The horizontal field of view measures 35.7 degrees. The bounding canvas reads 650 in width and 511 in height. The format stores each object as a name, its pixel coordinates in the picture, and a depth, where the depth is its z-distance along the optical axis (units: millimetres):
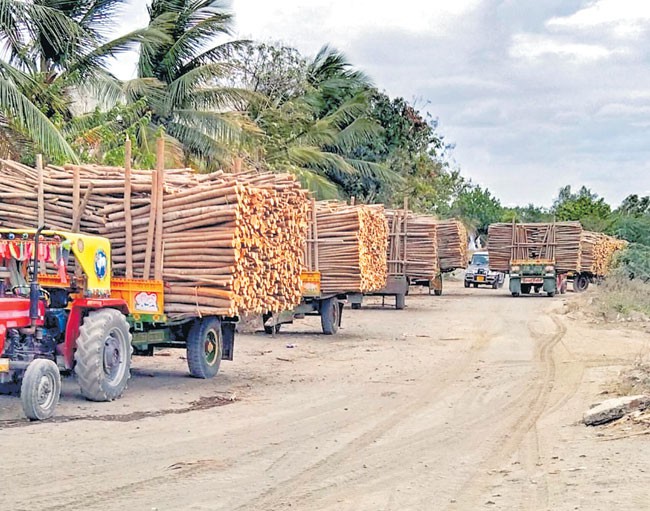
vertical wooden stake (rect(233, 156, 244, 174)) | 16659
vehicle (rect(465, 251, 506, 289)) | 51031
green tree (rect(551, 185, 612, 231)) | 70688
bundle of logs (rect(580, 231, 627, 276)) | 47562
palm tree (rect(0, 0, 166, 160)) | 18203
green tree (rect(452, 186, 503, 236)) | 80375
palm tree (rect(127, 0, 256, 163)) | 28531
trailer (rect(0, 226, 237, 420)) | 11016
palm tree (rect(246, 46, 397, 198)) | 34094
